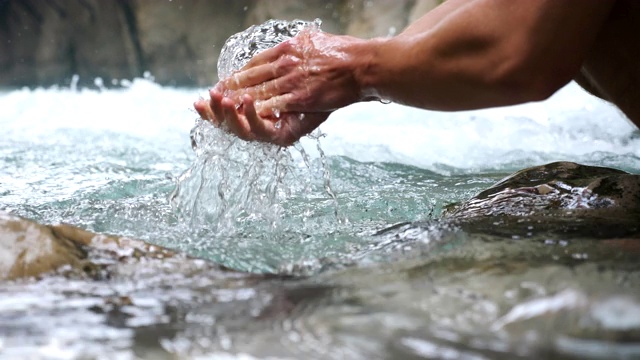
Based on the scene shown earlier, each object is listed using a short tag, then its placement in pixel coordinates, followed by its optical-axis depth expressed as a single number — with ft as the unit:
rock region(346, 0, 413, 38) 37.45
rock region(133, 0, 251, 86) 41.14
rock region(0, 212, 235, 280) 5.58
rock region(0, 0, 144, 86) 40.16
